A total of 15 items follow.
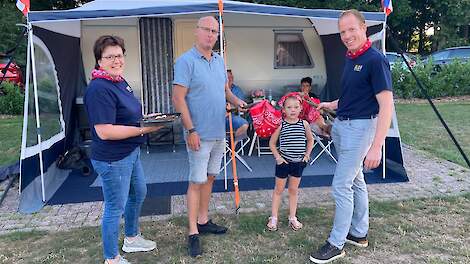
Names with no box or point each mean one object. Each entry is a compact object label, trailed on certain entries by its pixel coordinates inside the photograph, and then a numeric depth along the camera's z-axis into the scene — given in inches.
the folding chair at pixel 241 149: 207.5
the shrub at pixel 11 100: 406.6
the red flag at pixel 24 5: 154.3
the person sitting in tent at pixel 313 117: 147.0
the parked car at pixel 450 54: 548.0
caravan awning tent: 155.5
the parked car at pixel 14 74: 444.3
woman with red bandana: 94.7
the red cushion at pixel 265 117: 182.5
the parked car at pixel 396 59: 478.5
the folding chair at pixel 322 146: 216.7
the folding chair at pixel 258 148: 238.0
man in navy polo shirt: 101.7
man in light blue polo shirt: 112.7
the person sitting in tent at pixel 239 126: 202.9
